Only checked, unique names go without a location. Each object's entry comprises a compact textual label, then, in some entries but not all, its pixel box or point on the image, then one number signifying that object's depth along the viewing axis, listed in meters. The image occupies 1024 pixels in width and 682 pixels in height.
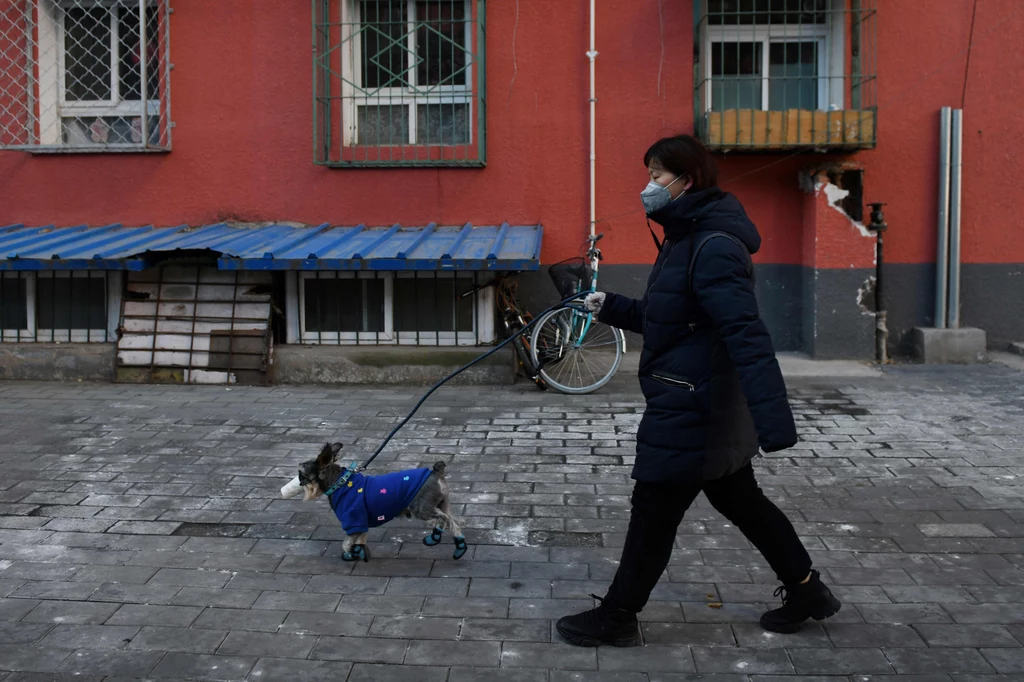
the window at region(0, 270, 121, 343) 9.38
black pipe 9.52
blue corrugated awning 8.18
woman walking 3.53
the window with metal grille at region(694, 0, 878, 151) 9.07
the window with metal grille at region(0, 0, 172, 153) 9.89
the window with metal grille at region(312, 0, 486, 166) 9.62
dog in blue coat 4.50
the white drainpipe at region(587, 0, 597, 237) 9.45
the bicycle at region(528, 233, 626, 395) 8.41
